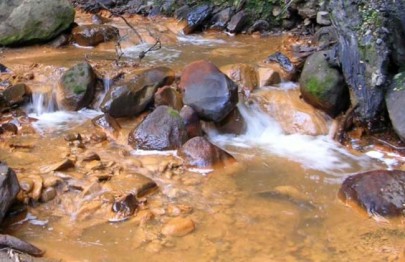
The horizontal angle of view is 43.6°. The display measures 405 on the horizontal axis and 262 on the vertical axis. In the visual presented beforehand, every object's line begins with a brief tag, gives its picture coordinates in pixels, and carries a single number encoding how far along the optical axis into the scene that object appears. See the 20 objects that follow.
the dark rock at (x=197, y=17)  9.91
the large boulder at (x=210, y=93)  5.96
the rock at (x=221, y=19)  10.05
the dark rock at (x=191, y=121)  5.73
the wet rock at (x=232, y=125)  6.13
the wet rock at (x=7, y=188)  3.89
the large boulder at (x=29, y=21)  8.32
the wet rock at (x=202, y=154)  5.11
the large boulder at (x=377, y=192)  4.24
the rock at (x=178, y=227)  3.97
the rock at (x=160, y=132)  5.48
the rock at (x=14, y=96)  6.30
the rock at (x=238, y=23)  9.80
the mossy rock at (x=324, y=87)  6.17
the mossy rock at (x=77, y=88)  6.44
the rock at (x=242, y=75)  6.73
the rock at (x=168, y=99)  6.16
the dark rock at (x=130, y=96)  6.17
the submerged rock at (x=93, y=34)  8.62
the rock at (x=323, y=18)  8.98
